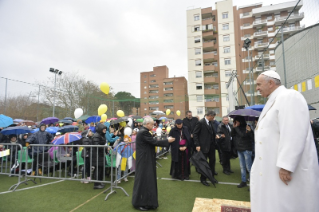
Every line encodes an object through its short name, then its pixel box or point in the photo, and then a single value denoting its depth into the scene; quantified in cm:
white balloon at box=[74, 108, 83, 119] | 1008
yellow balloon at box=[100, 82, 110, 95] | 905
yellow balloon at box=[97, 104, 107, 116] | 950
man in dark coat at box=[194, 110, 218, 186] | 535
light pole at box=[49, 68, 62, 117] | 1560
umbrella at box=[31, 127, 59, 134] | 776
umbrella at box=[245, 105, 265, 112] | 538
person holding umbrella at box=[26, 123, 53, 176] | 596
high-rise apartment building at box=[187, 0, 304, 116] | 3834
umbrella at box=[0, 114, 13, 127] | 571
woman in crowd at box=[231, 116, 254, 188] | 469
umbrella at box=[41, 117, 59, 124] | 884
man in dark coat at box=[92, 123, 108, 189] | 479
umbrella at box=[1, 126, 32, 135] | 604
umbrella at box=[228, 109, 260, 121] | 454
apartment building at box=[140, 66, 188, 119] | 6109
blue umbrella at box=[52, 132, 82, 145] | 498
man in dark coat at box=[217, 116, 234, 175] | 634
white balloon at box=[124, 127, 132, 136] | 644
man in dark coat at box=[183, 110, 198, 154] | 698
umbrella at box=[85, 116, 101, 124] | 1136
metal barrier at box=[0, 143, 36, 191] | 490
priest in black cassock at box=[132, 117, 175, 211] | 353
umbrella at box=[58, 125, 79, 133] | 718
